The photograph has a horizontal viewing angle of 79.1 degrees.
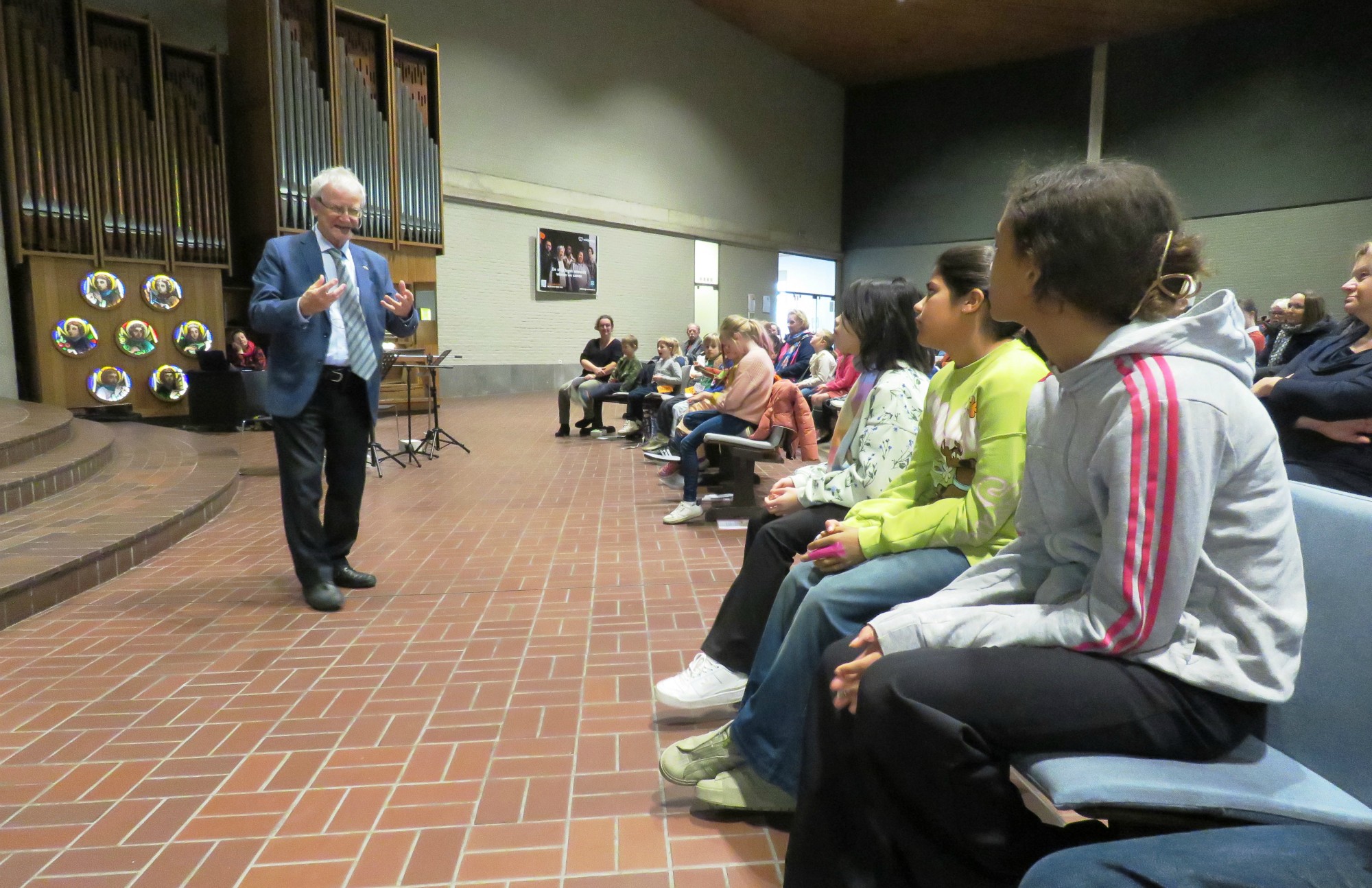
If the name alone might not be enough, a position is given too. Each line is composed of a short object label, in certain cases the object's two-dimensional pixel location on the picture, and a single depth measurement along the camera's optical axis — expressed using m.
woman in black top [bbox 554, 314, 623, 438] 9.02
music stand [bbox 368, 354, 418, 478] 6.21
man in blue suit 3.39
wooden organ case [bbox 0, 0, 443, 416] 8.18
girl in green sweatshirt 1.78
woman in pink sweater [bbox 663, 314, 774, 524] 5.31
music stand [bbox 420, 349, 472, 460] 7.52
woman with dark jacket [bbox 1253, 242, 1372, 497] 2.65
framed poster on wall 14.07
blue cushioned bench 1.12
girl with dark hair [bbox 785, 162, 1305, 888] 1.17
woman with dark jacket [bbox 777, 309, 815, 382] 8.70
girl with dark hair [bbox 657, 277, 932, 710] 2.26
